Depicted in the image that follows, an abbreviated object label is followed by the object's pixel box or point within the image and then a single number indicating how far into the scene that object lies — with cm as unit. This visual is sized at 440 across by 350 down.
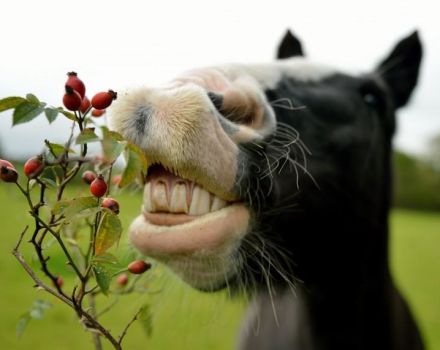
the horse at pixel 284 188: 114
